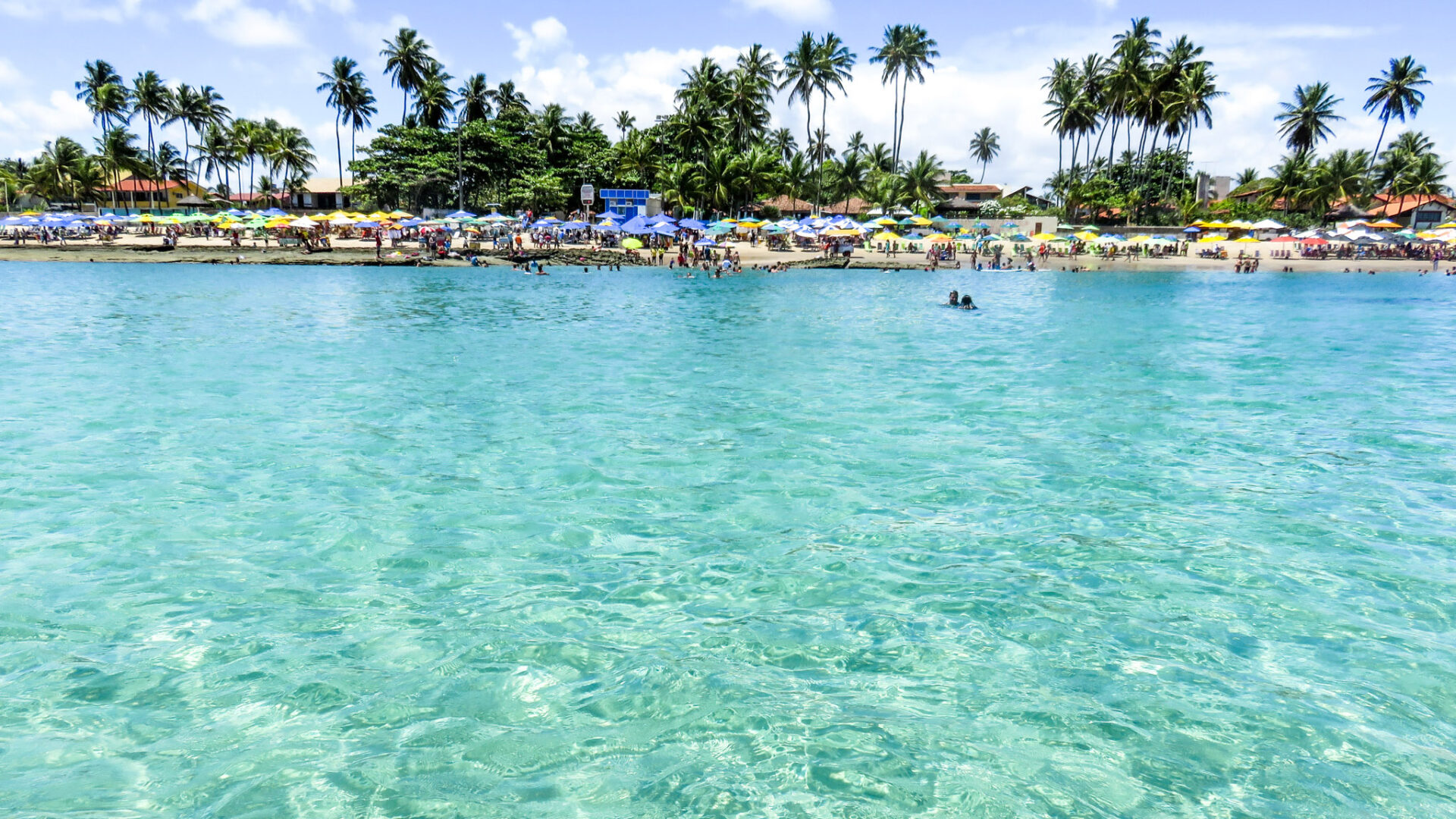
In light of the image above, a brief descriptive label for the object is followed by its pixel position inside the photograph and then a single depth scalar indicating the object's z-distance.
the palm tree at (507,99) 74.31
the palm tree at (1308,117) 69.12
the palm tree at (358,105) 75.19
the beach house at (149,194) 82.94
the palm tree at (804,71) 73.62
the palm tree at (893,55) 77.94
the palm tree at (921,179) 77.81
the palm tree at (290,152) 76.38
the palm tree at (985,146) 128.00
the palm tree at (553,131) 71.19
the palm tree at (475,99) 74.25
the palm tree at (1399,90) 67.25
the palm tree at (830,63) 73.62
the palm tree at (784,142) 95.29
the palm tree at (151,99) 74.56
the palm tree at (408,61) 72.12
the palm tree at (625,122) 88.31
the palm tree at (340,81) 73.81
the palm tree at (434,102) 71.31
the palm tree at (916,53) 77.31
